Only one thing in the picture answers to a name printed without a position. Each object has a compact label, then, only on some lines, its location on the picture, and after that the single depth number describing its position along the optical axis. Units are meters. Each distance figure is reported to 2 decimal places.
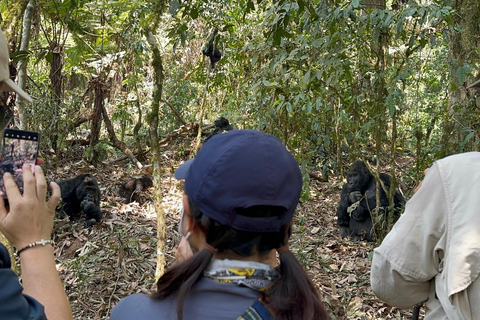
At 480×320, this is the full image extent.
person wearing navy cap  1.08
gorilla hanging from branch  4.73
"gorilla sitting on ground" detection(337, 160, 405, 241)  5.58
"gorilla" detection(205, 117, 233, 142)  4.68
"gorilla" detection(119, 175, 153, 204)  6.60
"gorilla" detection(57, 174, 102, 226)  5.81
